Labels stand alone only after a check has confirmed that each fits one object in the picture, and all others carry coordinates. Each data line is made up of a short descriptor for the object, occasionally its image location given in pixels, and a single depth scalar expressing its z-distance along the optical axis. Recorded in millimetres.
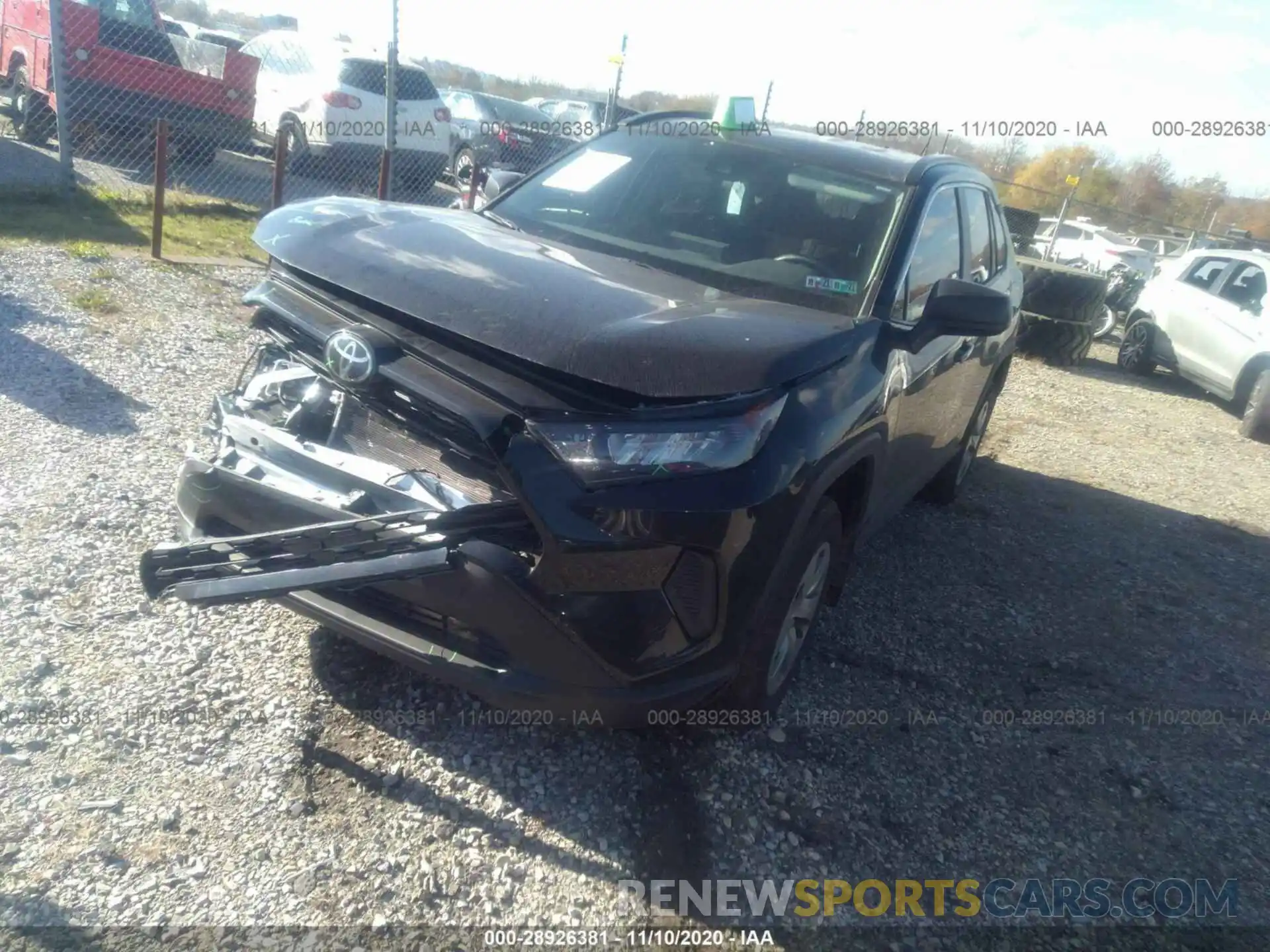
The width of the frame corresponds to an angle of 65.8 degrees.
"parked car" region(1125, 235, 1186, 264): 22094
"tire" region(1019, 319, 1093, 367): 11094
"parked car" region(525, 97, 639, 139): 22439
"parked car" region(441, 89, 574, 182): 14492
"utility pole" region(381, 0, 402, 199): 8656
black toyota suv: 2396
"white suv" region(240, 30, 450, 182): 11953
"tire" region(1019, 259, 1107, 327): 10906
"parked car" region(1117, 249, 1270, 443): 9672
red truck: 10266
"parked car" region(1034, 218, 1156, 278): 18953
